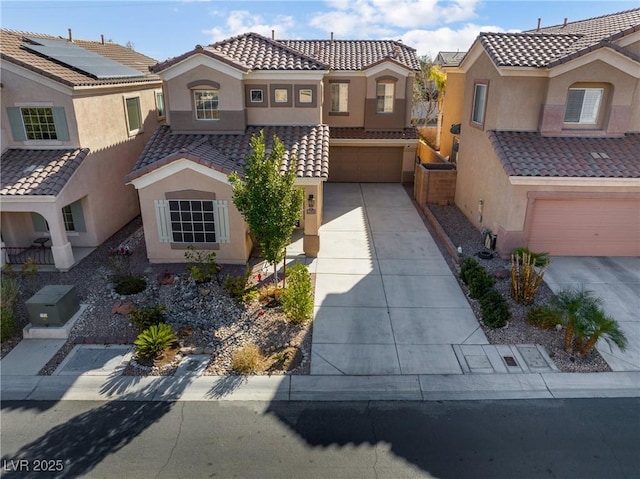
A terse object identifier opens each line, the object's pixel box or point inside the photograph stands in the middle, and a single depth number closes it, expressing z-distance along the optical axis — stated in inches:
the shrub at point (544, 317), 442.9
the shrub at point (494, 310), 447.8
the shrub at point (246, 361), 385.7
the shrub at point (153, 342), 398.3
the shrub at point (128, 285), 505.6
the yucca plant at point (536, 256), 534.8
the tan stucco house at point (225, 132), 550.9
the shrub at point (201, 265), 525.7
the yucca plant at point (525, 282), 482.0
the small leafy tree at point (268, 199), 447.2
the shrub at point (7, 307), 427.8
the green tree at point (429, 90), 1229.7
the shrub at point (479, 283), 495.5
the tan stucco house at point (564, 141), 564.7
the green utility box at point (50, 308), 431.5
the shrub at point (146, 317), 434.9
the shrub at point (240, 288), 492.1
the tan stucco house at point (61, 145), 554.9
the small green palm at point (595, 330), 381.1
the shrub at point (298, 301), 446.3
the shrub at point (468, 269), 526.2
